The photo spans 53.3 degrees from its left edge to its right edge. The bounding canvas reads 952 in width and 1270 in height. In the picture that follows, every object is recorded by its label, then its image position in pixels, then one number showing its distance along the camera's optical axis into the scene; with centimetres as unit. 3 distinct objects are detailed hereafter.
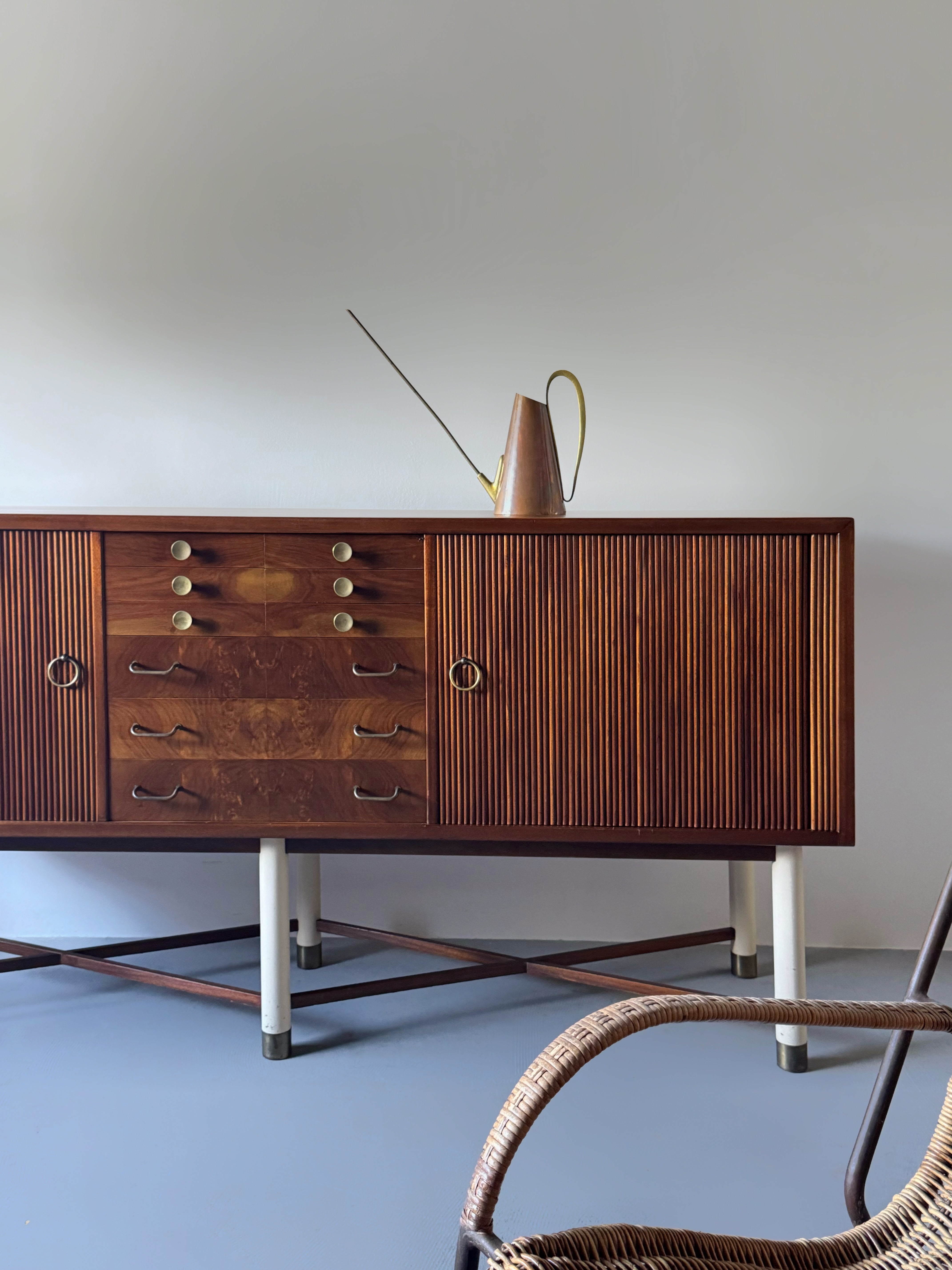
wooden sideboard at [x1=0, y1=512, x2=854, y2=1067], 162
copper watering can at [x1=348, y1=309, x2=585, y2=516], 177
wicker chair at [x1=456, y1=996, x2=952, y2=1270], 76
